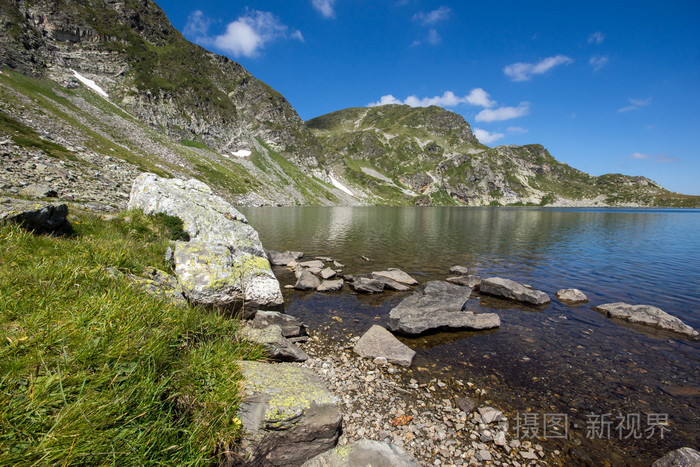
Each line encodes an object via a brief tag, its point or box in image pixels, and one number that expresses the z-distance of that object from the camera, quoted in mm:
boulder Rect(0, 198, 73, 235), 9141
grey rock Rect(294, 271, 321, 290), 18734
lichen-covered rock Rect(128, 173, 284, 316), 10948
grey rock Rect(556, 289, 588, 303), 16986
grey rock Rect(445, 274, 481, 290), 19469
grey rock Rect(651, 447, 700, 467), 6086
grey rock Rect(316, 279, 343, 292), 18500
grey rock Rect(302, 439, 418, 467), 4871
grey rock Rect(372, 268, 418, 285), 20438
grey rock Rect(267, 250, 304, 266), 25312
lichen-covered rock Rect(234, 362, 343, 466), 4914
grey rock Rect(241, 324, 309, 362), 8203
